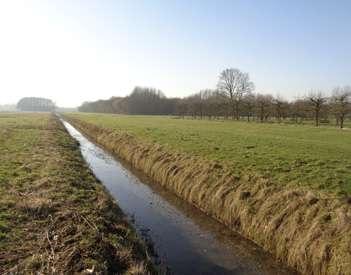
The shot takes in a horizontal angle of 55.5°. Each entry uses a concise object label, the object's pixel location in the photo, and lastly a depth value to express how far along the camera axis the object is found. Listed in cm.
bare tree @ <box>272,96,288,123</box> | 7180
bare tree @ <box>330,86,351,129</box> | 5544
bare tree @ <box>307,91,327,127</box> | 5970
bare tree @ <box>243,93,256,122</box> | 7675
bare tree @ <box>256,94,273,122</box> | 7304
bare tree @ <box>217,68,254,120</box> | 9288
